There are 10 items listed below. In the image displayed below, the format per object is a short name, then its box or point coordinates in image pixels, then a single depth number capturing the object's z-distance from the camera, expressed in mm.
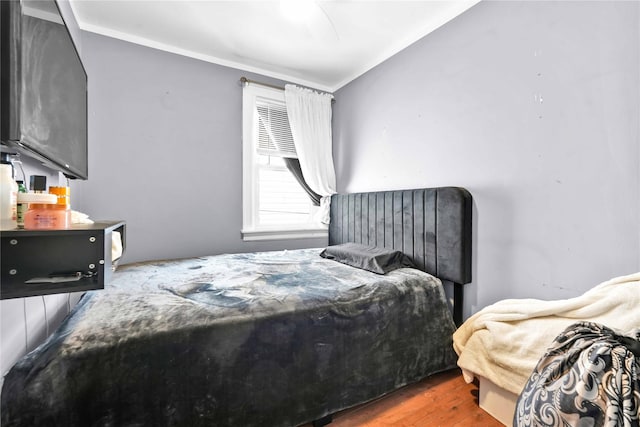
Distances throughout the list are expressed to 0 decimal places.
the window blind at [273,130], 3003
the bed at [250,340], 955
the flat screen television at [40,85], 804
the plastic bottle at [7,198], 816
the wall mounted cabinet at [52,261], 792
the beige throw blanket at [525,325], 1147
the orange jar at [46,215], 811
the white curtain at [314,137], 3053
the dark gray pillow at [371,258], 2006
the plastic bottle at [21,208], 845
